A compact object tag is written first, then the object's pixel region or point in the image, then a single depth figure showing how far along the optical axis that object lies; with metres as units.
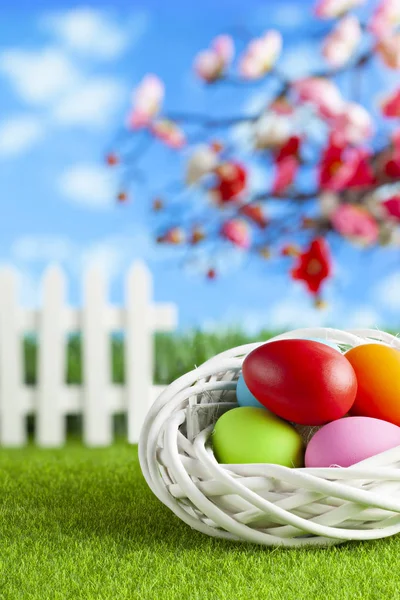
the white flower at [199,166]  4.24
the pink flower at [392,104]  3.94
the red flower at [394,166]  4.03
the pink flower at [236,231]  4.35
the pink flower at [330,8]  4.05
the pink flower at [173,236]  4.26
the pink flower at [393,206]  4.05
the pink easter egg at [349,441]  1.59
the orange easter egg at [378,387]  1.76
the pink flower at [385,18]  4.05
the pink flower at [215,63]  4.22
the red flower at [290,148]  4.11
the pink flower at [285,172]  4.11
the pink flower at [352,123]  3.86
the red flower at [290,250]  4.18
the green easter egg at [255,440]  1.64
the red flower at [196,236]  4.30
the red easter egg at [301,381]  1.63
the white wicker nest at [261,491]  1.47
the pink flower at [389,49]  3.99
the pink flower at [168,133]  4.43
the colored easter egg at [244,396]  1.80
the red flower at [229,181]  4.23
